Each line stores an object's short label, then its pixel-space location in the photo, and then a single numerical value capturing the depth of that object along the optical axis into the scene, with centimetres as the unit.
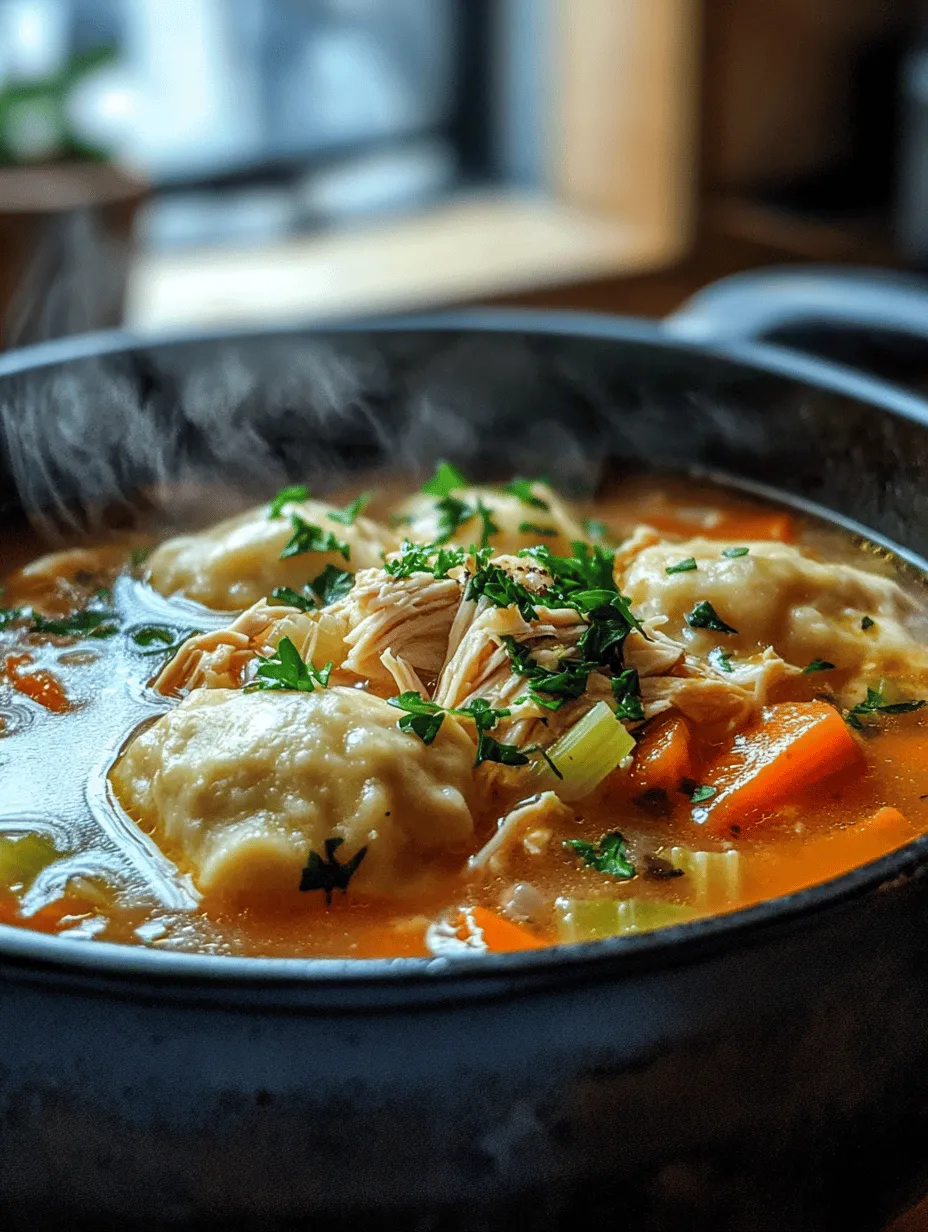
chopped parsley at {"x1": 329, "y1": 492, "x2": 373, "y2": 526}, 32
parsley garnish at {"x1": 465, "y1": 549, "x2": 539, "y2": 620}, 26
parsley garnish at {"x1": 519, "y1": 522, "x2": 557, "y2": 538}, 33
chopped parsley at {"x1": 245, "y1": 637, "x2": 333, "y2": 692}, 25
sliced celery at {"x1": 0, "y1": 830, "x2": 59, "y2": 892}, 23
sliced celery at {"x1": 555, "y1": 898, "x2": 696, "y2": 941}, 22
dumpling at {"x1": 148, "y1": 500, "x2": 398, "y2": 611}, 31
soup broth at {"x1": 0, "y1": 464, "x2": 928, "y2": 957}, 23
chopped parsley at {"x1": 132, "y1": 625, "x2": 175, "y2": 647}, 30
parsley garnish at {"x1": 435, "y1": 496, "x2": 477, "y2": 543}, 32
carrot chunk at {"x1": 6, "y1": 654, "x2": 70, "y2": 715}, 28
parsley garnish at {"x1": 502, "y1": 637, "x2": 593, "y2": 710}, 25
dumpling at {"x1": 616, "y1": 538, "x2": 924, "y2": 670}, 29
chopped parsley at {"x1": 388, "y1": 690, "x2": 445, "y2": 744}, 24
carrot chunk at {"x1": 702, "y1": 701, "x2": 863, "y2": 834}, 25
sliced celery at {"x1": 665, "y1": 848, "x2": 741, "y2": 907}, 23
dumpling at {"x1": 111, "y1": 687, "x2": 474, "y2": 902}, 23
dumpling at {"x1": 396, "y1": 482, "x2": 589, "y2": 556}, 32
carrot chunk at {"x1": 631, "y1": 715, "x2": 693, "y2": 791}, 25
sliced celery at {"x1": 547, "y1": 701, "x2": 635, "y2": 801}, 24
